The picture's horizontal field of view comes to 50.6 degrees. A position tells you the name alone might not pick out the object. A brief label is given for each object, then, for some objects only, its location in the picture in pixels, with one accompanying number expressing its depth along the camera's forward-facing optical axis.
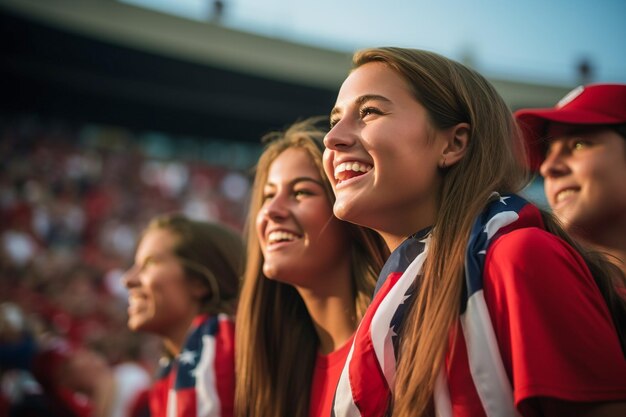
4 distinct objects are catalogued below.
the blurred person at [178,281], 2.99
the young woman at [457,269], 1.19
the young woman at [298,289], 2.20
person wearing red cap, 2.11
